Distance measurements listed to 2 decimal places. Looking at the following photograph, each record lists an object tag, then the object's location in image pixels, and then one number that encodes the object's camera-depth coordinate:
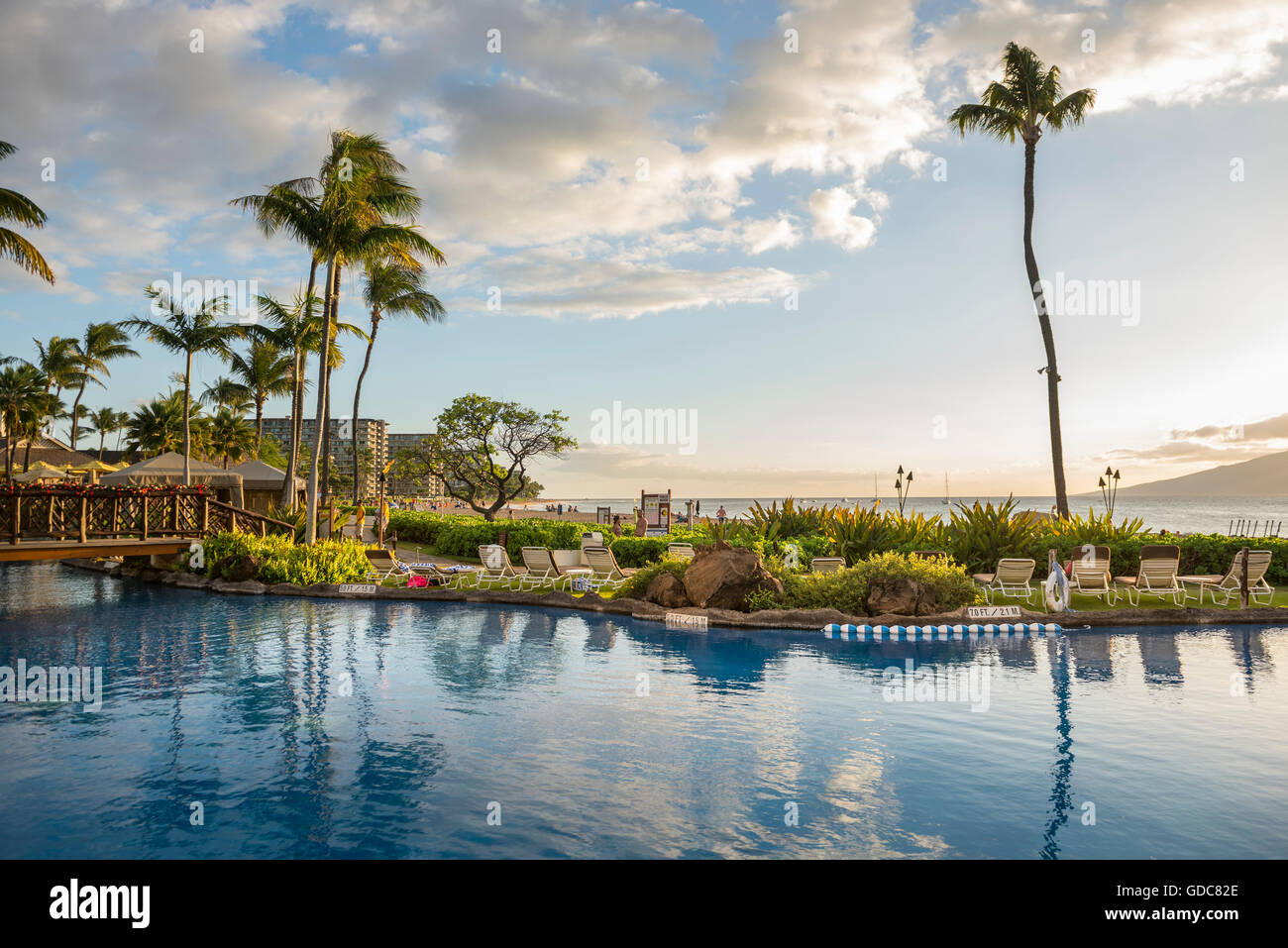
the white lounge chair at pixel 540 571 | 18.00
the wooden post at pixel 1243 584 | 14.49
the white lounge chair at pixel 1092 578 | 15.31
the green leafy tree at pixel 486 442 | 33.97
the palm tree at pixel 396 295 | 33.72
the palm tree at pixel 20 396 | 47.56
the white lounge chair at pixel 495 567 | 18.73
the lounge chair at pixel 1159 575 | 14.94
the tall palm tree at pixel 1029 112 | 23.56
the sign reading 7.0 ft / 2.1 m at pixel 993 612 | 14.05
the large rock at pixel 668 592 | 15.39
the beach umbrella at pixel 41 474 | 31.98
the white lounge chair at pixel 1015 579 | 15.35
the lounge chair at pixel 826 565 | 17.02
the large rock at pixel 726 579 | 14.90
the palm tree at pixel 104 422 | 77.81
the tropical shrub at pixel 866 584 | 14.72
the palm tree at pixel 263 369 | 38.59
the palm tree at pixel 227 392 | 51.09
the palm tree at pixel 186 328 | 28.45
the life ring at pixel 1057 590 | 14.30
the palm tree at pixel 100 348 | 52.31
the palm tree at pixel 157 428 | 51.28
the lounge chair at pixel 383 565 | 19.64
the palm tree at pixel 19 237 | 18.48
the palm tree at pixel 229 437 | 53.62
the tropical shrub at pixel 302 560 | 18.73
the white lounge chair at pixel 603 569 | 17.78
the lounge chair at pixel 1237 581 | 15.00
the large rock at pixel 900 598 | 14.20
